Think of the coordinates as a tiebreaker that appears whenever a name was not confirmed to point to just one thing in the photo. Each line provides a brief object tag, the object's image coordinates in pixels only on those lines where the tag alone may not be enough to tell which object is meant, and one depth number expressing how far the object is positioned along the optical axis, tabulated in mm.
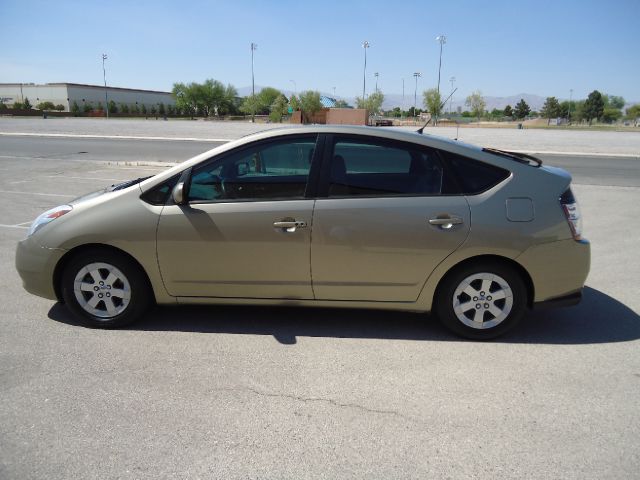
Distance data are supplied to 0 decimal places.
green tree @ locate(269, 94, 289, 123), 88188
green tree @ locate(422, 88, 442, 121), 96594
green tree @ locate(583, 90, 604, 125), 119250
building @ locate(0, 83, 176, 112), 103188
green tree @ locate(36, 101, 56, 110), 98062
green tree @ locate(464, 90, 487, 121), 122125
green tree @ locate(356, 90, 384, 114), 112938
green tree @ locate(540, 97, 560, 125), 128500
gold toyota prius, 3779
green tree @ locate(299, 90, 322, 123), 92875
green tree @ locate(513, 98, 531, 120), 128500
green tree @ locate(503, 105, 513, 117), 136250
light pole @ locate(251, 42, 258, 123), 106312
